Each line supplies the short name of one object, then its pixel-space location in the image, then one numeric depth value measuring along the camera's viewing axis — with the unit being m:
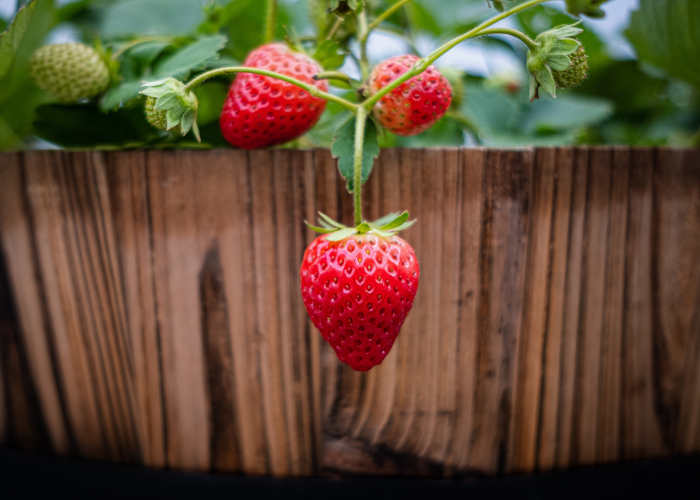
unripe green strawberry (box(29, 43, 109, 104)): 0.33
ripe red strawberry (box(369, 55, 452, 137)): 0.30
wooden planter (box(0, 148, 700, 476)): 0.33
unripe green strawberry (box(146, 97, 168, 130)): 0.29
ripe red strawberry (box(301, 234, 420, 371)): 0.29
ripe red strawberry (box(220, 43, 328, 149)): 0.31
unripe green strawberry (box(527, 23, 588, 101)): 0.29
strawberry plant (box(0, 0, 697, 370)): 0.29
